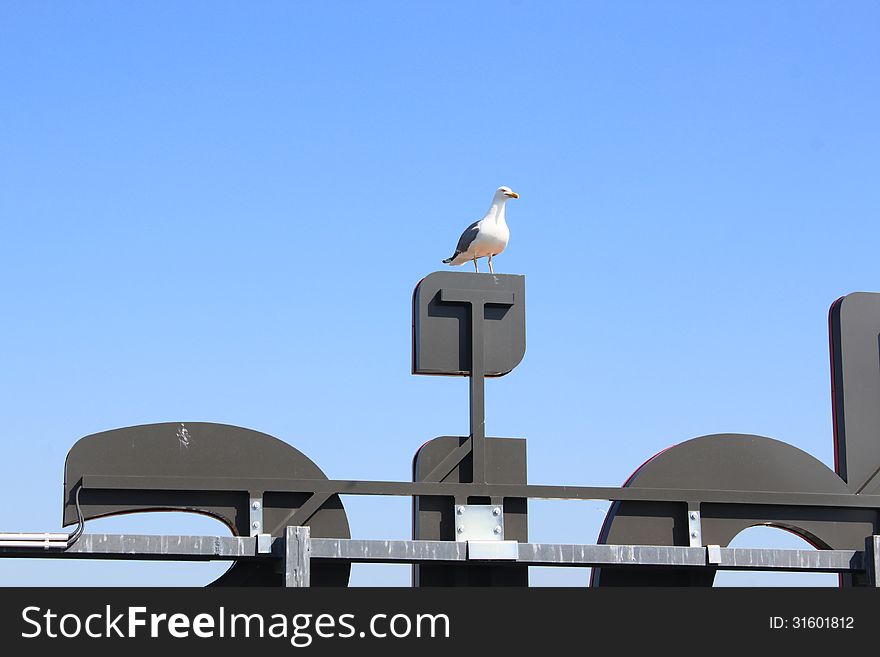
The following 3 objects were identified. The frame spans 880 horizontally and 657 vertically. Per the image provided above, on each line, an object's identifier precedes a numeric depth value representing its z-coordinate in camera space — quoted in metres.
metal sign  11.00
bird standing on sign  12.34
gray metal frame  10.71
